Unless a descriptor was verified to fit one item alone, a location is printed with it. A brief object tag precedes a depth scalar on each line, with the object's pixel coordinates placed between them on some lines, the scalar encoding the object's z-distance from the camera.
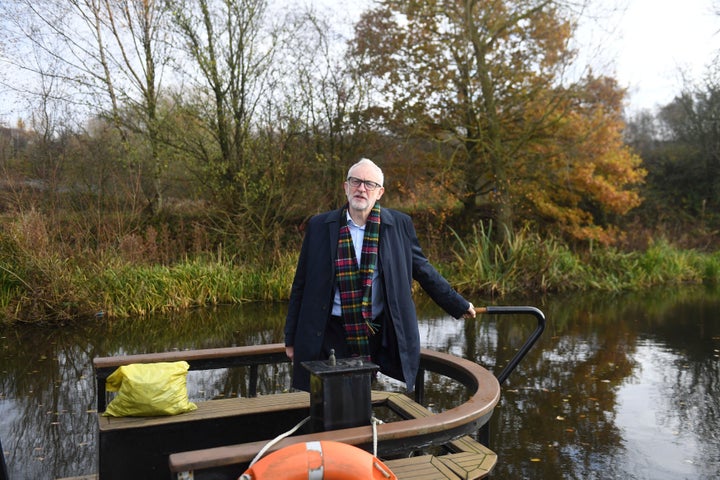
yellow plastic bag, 3.53
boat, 2.45
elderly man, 3.34
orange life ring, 2.28
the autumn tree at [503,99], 15.95
